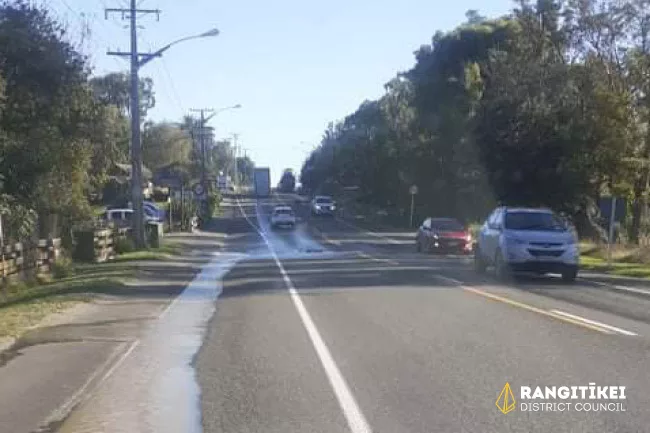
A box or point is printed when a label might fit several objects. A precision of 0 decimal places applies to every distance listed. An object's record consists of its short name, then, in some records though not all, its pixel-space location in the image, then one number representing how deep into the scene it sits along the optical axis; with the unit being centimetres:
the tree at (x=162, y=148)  12094
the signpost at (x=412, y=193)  6812
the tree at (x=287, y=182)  16950
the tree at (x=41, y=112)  2931
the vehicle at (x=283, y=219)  7031
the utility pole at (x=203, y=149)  7649
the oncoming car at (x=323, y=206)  8950
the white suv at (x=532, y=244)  2414
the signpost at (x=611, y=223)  3086
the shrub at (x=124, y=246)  3828
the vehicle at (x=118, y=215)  5588
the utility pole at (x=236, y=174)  18694
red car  4109
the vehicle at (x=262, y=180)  12225
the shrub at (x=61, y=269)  2717
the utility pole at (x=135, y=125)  3788
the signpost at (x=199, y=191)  7431
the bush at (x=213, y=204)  8704
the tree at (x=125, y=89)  9360
